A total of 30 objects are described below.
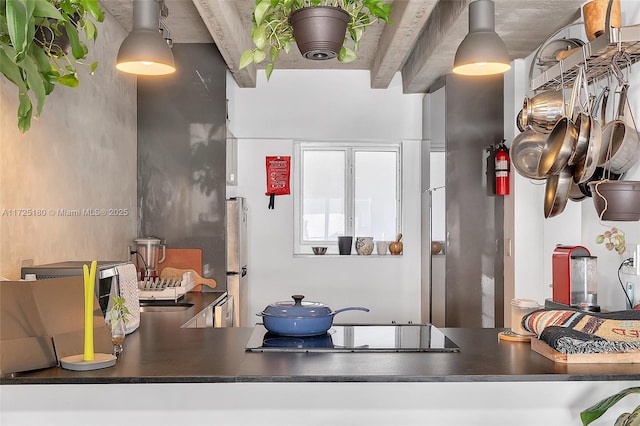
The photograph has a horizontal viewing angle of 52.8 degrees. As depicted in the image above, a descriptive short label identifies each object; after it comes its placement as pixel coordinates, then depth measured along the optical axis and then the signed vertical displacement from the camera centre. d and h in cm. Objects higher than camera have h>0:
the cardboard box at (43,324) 216 -35
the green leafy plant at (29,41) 112 +36
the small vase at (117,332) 241 -40
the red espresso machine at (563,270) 341 -25
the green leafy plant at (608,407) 205 -61
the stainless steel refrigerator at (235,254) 540 -26
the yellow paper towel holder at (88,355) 220 -47
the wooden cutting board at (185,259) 529 -29
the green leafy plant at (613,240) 326 -8
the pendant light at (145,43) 278 +79
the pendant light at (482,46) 276 +77
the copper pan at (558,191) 312 +16
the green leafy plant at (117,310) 241 -33
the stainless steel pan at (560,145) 291 +37
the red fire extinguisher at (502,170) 516 +44
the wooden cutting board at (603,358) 229 -48
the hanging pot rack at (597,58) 289 +81
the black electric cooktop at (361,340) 250 -48
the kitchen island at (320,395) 225 -61
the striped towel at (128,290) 293 -31
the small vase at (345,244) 624 -19
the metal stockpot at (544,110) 340 +61
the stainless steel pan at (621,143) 298 +38
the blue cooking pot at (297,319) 268 -40
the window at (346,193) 645 +31
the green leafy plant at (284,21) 221 +73
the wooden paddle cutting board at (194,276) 520 -42
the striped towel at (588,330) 230 -39
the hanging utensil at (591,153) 284 +31
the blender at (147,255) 496 -24
